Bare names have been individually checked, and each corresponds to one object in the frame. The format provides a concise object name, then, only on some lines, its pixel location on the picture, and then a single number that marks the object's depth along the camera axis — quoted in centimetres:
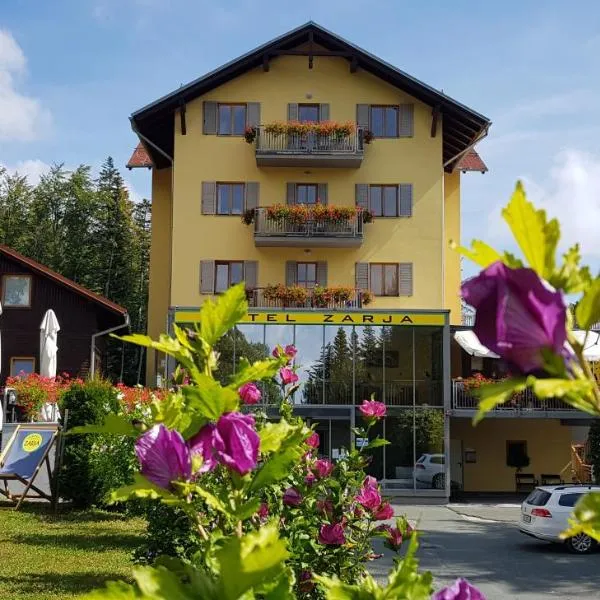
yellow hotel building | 2672
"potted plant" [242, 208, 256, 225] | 2695
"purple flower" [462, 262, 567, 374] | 92
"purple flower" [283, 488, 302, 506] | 409
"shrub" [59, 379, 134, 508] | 1491
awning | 2317
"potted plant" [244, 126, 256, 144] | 2725
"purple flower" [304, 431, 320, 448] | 441
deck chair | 1464
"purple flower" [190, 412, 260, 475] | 139
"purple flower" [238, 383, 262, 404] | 285
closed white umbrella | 2173
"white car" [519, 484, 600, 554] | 1544
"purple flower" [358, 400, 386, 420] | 483
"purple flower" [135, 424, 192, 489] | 145
